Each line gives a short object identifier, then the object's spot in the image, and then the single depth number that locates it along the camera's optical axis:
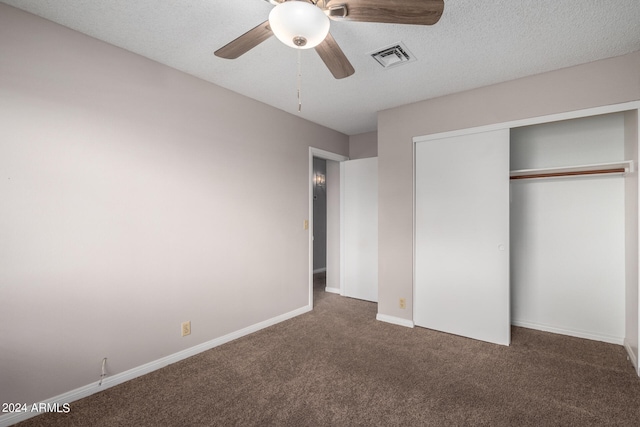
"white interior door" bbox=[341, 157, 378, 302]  4.40
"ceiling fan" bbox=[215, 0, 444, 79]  1.28
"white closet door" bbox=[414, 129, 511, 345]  2.92
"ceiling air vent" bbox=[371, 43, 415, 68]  2.31
